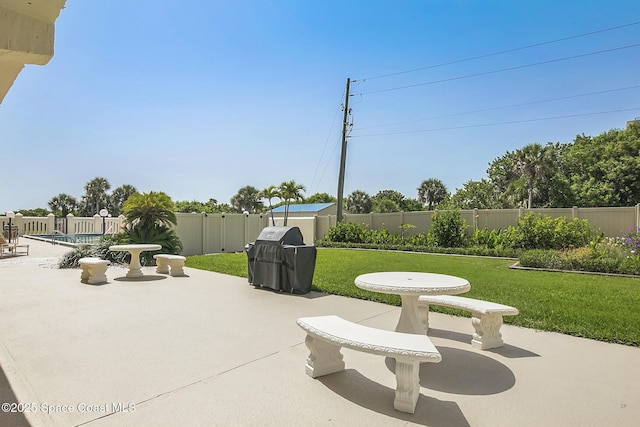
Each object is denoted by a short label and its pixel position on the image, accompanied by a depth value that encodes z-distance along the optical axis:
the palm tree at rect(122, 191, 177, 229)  12.57
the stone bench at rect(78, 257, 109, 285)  8.32
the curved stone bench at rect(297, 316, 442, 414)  2.71
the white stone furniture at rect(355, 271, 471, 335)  3.71
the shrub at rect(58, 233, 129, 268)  11.14
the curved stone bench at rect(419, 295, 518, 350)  4.17
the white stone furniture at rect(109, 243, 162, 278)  9.24
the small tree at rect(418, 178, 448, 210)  44.94
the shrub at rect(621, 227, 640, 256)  10.17
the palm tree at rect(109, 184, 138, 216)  47.75
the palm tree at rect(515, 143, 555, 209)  29.55
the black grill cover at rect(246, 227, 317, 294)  7.32
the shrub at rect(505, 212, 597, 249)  13.13
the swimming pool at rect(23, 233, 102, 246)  18.89
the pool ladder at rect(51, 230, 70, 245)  18.76
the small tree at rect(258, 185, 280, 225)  24.44
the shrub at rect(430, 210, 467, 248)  16.05
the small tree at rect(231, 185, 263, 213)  49.47
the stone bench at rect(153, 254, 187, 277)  9.54
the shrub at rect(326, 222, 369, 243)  19.30
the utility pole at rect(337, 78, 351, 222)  22.03
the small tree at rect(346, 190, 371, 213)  42.22
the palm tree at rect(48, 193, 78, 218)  43.00
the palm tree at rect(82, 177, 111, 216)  47.38
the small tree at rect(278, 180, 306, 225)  24.58
